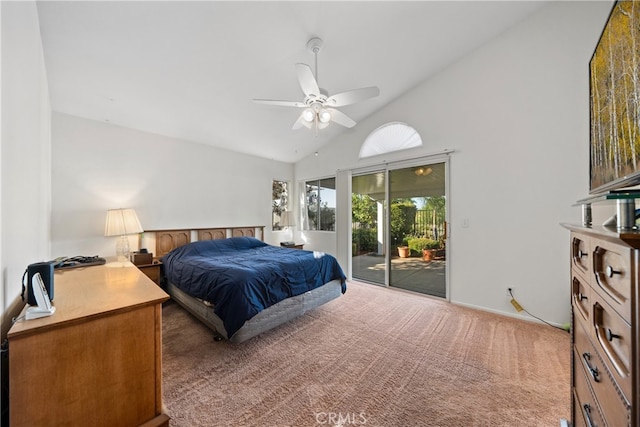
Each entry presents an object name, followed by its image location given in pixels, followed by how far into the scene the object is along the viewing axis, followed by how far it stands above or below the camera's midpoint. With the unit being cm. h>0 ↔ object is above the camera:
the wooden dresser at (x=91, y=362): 91 -65
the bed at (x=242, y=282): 213 -75
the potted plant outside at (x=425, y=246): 360 -56
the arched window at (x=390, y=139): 364 +121
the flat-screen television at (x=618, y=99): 90 +50
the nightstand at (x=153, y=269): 311 -75
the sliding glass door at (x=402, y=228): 351 -27
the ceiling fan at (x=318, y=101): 212 +110
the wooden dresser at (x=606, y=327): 56 -38
